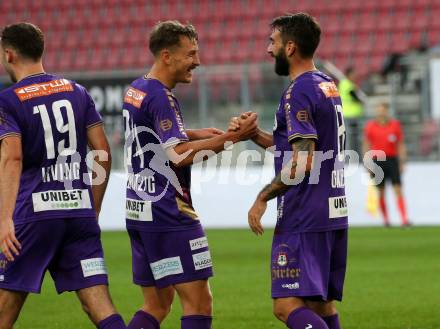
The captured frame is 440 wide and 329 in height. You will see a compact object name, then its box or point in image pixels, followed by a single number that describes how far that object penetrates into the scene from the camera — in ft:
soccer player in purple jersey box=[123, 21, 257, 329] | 37.58
